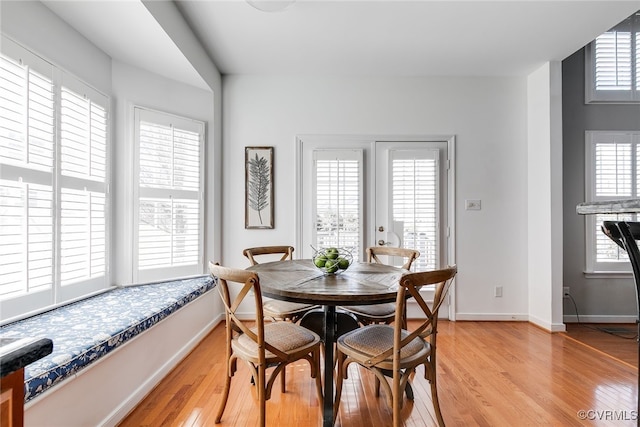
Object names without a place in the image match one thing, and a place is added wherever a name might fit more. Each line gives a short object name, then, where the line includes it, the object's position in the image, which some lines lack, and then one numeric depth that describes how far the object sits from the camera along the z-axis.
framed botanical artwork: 3.41
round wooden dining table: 1.51
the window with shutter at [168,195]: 2.75
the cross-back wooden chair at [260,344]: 1.49
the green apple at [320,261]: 1.99
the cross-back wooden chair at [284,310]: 2.19
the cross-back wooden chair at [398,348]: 1.41
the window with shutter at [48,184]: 1.72
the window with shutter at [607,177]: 3.39
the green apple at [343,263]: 2.00
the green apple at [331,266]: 1.94
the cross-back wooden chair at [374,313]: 2.15
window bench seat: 1.33
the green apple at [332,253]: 2.01
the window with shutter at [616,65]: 3.39
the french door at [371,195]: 3.43
